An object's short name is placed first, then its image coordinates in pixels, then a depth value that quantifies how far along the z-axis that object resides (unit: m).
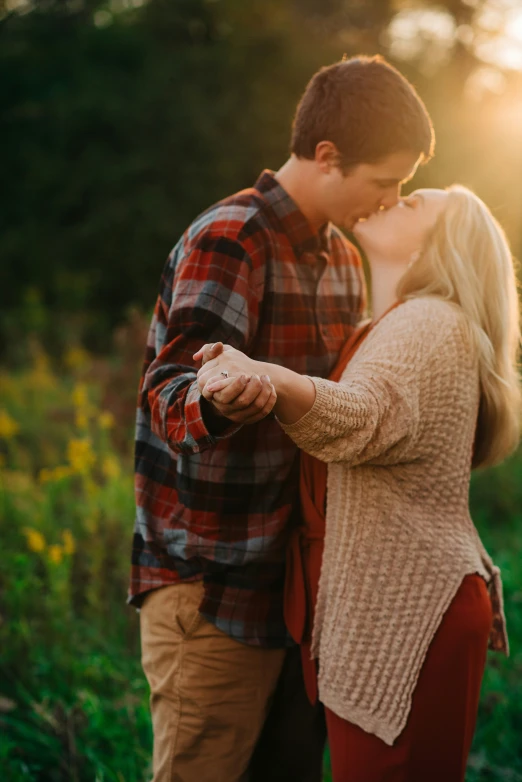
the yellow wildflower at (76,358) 7.13
